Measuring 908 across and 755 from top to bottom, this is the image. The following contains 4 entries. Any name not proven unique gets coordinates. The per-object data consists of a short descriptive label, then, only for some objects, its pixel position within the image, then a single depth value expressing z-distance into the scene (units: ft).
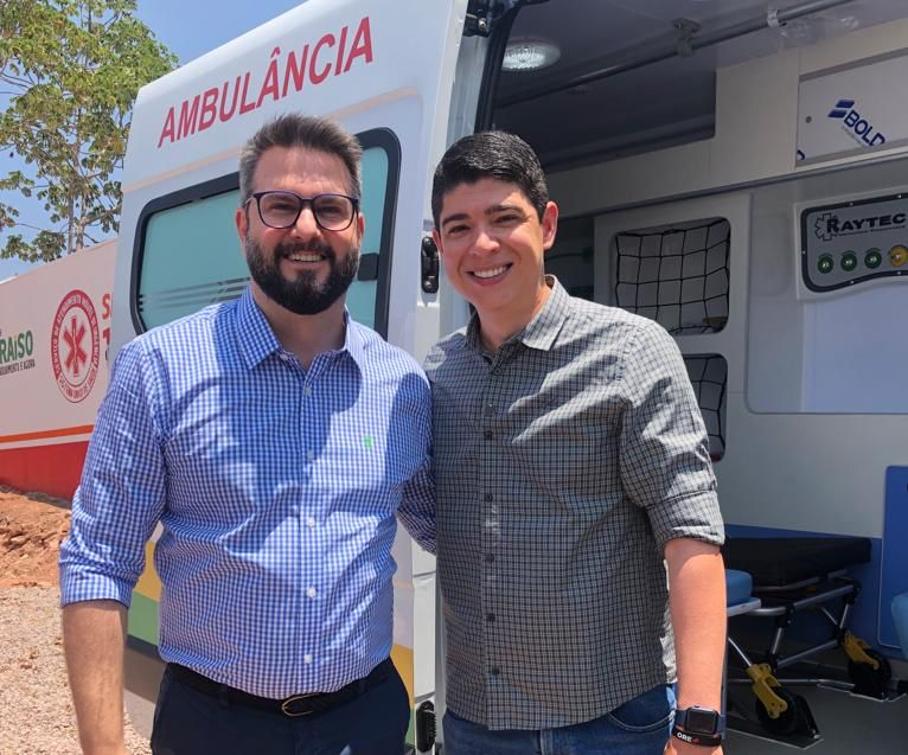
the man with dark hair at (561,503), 5.01
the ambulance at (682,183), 7.49
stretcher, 10.62
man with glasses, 4.98
